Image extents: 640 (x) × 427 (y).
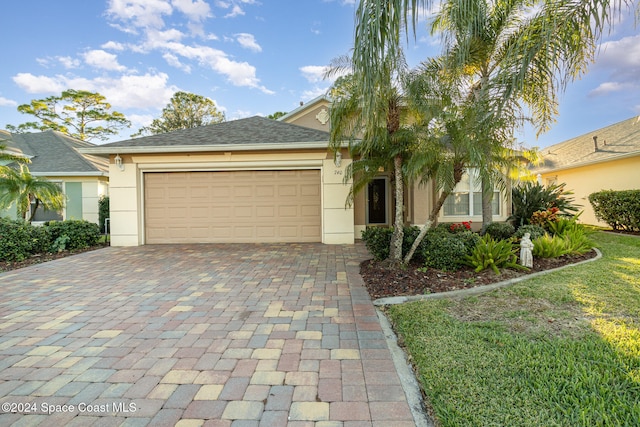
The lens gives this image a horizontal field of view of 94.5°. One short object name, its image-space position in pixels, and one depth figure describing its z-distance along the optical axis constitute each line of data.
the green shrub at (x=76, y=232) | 8.59
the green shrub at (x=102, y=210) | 12.79
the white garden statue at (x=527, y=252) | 5.80
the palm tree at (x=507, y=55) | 3.44
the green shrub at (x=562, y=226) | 8.09
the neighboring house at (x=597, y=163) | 11.82
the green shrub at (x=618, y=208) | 10.09
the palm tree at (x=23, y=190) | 8.21
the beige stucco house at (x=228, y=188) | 9.24
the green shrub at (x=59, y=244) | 8.36
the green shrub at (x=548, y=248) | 6.46
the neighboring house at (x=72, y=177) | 12.48
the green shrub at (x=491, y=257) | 5.56
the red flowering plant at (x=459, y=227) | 7.60
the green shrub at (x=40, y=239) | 7.86
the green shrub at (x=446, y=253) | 5.55
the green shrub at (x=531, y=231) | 7.46
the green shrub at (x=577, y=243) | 6.87
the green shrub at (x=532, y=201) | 9.38
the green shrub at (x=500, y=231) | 8.31
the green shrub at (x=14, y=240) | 7.30
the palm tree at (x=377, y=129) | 5.16
